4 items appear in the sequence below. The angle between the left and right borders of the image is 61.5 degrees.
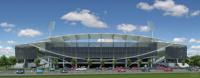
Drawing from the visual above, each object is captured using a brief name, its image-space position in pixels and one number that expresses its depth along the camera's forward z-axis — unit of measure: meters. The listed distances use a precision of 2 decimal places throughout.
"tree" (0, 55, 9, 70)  69.71
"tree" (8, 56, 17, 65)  76.17
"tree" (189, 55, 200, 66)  73.17
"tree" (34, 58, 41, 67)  78.68
